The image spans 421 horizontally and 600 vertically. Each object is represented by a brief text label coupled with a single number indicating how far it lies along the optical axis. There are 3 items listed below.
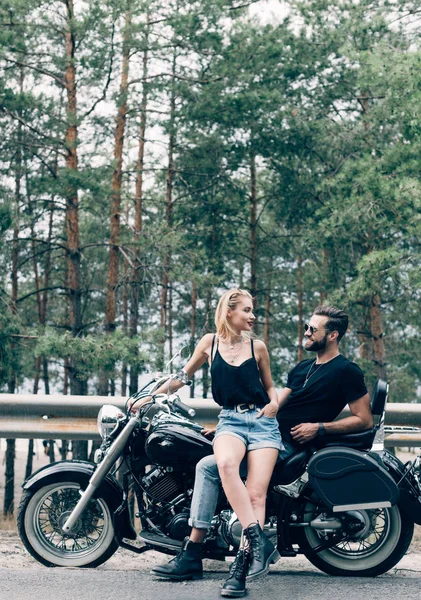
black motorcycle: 5.05
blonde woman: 4.80
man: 4.90
